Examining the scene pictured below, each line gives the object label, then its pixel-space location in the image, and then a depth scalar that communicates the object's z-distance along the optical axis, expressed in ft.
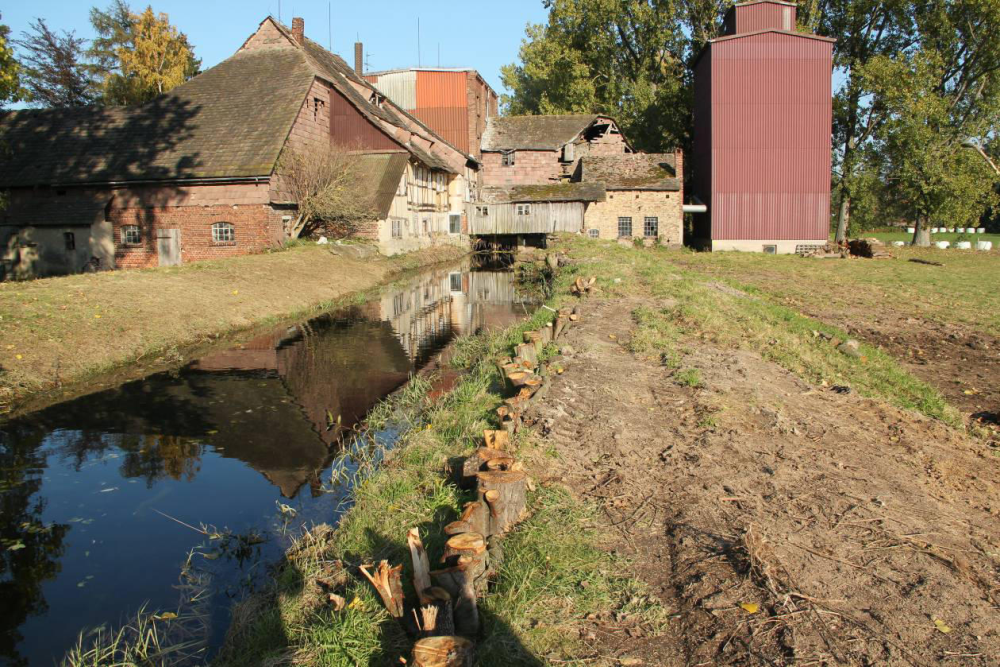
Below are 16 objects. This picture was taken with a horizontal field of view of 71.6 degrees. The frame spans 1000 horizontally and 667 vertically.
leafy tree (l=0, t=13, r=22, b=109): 52.24
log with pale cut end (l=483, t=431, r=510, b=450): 20.04
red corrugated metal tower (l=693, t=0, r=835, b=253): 117.50
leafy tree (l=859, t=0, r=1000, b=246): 123.85
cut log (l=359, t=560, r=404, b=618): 13.73
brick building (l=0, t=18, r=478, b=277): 83.41
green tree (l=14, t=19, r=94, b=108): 142.51
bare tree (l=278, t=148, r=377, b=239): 87.92
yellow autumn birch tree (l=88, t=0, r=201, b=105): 132.16
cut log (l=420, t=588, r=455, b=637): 12.36
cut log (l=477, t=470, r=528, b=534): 16.40
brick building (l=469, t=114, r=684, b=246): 128.57
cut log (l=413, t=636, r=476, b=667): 11.53
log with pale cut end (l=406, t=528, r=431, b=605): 13.44
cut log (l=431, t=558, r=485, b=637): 13.19
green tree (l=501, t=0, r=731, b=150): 156.46
